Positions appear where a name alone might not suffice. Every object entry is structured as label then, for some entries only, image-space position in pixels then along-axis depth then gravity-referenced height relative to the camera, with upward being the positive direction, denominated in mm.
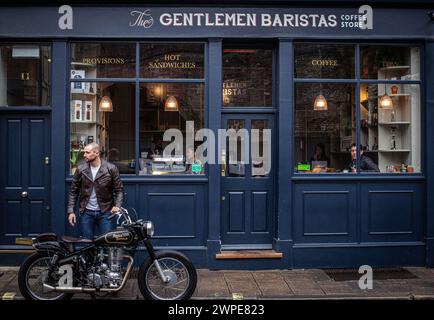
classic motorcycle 7156 -1479
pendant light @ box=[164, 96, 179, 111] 9664 +1121
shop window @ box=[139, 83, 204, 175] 9586 +773
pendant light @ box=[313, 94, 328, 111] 9758 +1171
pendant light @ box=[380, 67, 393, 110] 9945 +1207
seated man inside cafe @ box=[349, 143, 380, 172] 9750 +16
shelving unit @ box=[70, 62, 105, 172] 9531 +946
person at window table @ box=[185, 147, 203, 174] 9688 +89
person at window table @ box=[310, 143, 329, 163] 9750 +205
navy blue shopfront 9383 +384
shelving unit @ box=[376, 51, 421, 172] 9883 +841
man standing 8086 -462
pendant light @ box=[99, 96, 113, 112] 9594 +1112
